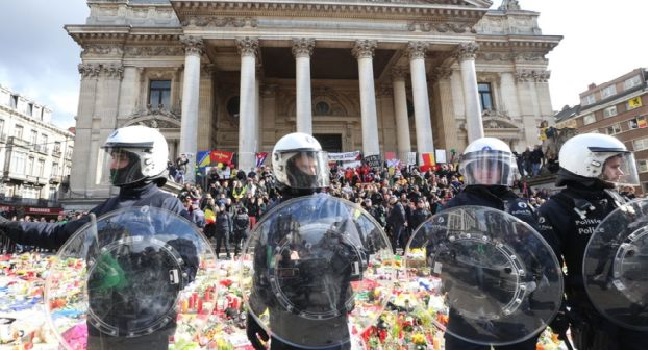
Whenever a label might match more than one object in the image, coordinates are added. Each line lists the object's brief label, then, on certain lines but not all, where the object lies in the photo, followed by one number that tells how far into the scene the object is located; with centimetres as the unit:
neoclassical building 2112
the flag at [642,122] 3994
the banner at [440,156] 2019
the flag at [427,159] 1961
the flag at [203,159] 1861
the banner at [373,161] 1888
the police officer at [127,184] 244
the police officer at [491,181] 280
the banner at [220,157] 1855
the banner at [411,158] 1957
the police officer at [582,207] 246
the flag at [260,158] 1883
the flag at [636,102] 4041
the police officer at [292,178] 212
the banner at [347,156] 1925
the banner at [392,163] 1893
